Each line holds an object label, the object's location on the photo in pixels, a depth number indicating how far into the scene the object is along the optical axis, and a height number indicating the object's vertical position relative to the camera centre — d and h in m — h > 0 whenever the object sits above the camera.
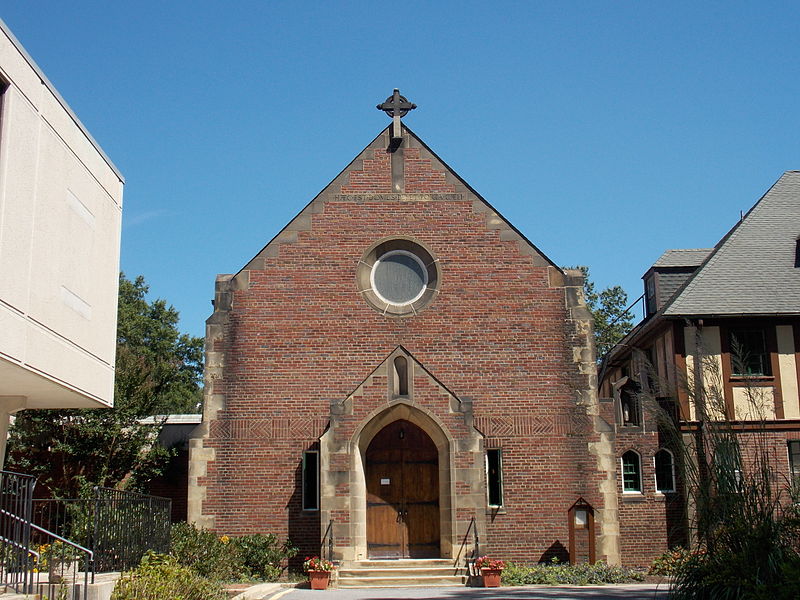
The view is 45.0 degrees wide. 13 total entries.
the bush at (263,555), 20.06 -0.84
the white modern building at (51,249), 12.48 +3.83
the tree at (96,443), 22.66 +1.70
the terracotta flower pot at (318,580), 18.59 -1.26
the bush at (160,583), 12.14 -0.87
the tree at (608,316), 55.44 +11.06
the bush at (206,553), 17.55 -0.71
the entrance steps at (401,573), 18.88 -1.19
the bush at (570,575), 19.12 -1.27
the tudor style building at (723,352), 21.48 +3.65
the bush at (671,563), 11.47 -0.83
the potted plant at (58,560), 12.19 -0.59
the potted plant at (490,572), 18.64 -1.16
